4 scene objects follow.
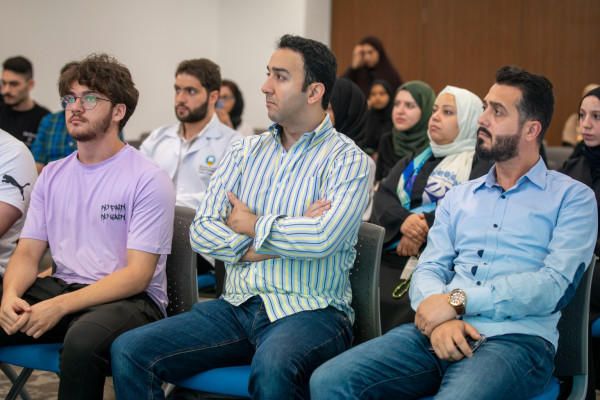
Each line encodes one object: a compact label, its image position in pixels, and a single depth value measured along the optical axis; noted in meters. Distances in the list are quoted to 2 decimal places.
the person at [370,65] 6.13
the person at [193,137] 3.63
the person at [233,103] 6.05
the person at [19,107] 5.24
